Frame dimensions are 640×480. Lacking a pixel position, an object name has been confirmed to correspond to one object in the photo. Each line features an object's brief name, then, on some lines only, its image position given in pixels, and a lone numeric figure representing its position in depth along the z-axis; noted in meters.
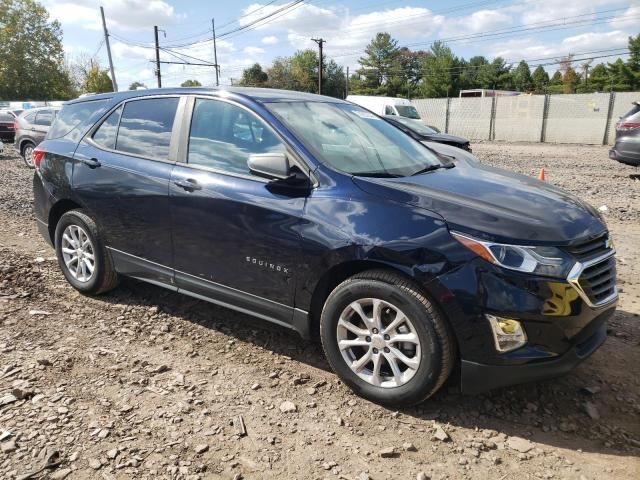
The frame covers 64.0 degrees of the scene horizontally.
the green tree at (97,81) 67.25
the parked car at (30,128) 14.12
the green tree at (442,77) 72.19
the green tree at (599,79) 62.44
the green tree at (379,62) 82.12
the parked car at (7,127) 19.70
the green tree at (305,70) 78.00
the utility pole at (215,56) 51.69
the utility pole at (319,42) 46.69
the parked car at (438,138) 12.51
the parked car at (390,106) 23.48
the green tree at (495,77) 76.25
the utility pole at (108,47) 41.19
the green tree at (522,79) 77.75
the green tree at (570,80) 71.06
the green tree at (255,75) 67.75
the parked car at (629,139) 10.91
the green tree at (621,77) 55.97
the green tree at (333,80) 76.54
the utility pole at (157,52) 43.38
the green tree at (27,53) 64.44
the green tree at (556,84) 71.64
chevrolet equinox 2.65
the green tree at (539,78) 78.88
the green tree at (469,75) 74.12
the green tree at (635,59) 54.78
